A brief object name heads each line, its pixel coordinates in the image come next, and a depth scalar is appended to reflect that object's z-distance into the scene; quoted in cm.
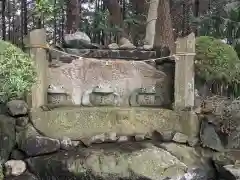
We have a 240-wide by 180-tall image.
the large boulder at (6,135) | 322
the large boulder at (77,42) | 398
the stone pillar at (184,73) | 364
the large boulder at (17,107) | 326
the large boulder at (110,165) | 309
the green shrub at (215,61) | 375
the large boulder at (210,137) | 357
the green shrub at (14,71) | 274
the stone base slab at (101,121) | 341
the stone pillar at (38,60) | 335
